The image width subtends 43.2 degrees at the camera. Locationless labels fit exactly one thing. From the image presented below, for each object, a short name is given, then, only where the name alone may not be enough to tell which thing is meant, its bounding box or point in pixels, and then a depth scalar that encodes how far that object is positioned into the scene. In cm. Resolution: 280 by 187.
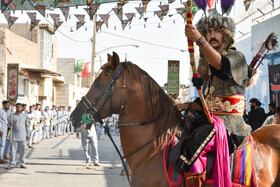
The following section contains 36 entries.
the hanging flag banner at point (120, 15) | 1399
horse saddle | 317
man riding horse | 313
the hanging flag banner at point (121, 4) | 1108
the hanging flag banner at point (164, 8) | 1337
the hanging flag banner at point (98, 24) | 1512
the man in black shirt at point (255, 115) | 963
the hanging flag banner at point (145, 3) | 1205
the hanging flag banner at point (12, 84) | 1373
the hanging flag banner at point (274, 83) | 1000
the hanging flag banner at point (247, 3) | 1089
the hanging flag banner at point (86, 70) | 4741
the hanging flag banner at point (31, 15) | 1366
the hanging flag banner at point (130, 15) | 1407
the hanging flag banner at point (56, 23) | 1363
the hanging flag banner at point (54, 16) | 1353
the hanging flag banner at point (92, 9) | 1259
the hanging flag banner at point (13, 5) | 1187
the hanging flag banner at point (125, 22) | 1427
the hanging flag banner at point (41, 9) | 1193
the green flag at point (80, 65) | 4562
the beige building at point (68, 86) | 4044
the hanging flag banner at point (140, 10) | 1329
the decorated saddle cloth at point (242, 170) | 331
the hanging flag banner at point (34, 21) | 1382
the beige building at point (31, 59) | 2291
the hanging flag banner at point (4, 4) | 1082
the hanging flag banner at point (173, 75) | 1290
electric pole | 2636
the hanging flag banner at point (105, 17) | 1457
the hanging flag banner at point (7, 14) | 1257
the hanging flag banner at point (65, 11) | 1255
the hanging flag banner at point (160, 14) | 1384
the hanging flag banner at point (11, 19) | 1270
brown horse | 354
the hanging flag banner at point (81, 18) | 1382
